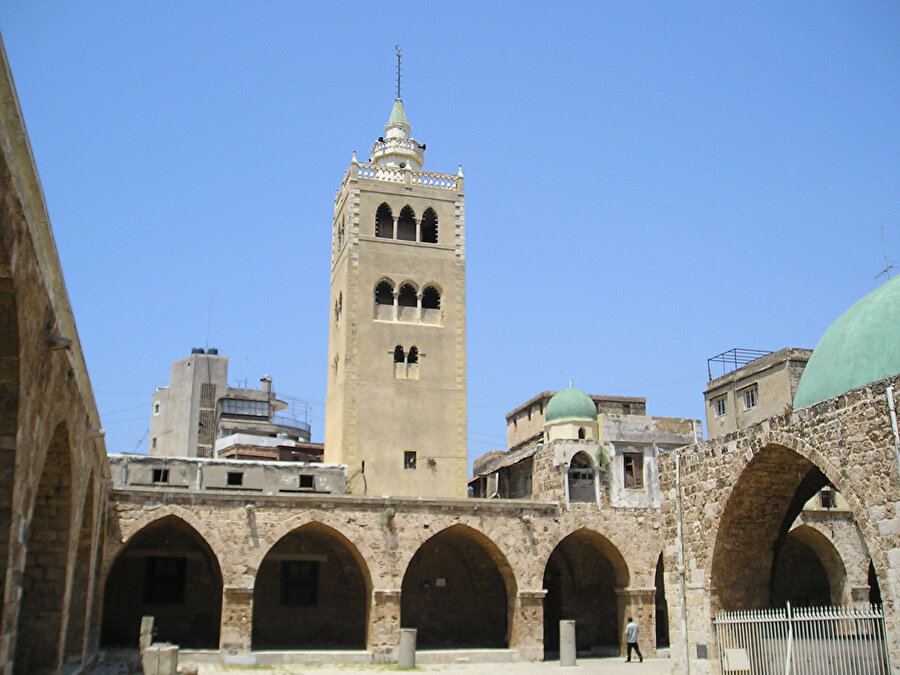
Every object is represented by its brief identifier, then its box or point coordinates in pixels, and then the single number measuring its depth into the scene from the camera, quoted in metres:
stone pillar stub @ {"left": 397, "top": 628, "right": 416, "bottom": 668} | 20.50
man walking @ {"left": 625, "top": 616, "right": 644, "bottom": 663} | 22.62
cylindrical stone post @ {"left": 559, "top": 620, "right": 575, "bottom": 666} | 21.36
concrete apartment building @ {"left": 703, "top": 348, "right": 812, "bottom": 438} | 31.84
